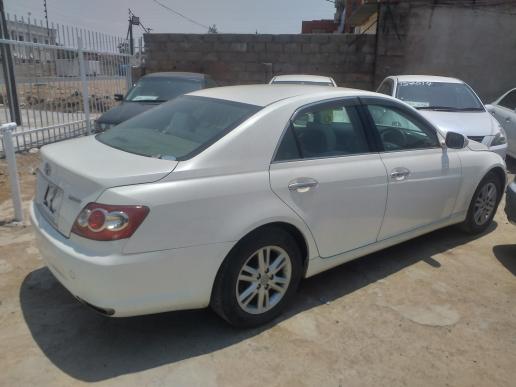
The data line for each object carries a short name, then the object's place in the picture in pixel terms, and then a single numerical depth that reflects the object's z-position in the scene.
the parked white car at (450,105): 6.56
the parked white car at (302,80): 8.96
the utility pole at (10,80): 8.78
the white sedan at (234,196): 2.49
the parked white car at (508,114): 8.11
